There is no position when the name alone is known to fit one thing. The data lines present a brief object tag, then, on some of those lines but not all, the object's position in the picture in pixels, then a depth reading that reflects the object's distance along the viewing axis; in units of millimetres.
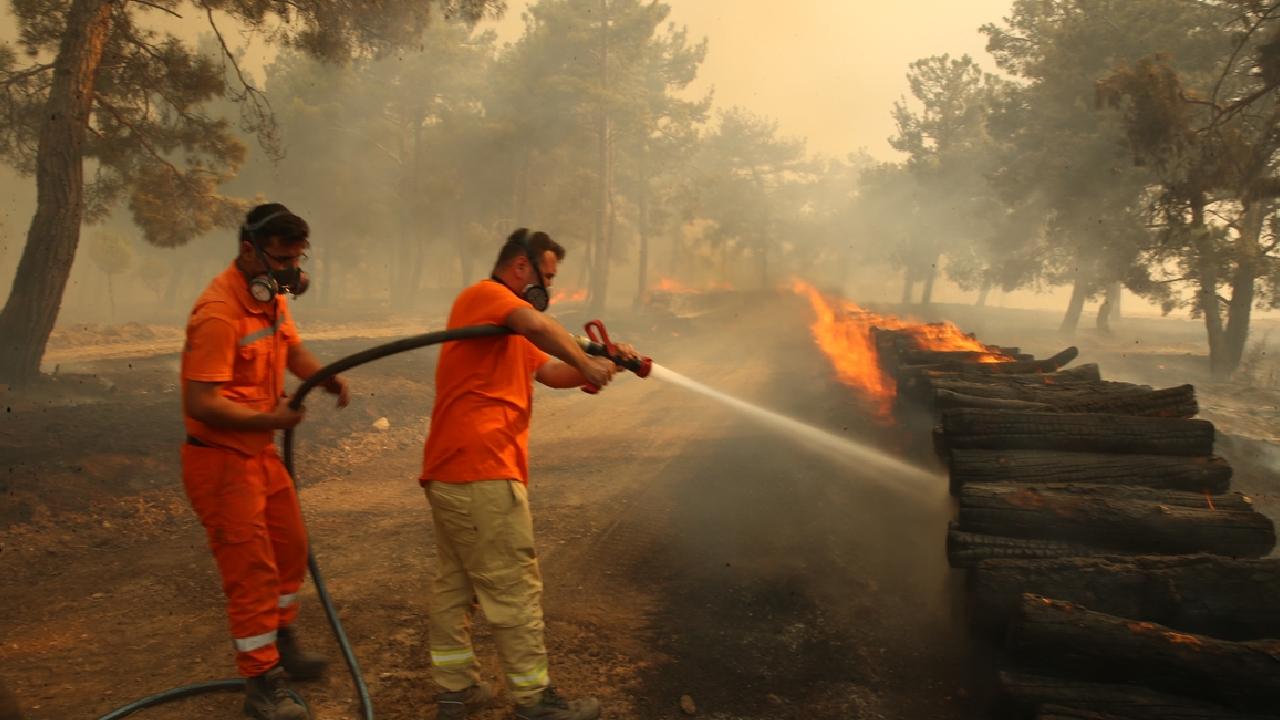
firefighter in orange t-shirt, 3281
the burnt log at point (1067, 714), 3020
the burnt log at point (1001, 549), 3982
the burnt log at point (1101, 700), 3043
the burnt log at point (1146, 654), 3031
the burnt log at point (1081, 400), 5641
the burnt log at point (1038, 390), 6344
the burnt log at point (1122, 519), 3982
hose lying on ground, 3236
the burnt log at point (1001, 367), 8211
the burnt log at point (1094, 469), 4691
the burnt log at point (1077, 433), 4938
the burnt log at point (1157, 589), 3408
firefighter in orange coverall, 3162
